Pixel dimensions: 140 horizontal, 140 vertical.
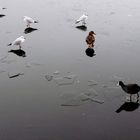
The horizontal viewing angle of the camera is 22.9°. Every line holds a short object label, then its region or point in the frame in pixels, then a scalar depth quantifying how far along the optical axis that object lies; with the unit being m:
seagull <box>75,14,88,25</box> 15.36
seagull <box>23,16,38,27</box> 15.09
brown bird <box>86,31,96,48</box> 12.80
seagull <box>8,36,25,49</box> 12.71
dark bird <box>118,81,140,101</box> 9.15
